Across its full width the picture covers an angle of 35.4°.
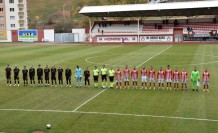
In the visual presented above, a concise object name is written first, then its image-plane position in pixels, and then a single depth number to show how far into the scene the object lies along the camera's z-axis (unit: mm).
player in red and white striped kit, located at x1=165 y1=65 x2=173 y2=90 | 20641
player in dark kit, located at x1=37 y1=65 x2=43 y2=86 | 22312
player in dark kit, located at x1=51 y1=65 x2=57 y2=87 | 21891
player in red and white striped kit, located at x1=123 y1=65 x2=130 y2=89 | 21078
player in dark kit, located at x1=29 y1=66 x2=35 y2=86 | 22375
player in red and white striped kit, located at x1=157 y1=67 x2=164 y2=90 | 20734
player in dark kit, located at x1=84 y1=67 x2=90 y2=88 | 21473
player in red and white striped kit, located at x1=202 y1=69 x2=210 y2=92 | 19844
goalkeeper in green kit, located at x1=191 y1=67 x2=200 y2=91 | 19859
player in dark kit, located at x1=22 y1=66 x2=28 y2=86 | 22325
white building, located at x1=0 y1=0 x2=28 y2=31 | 94250
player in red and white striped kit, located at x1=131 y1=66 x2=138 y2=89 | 21094
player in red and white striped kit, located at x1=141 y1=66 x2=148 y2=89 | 20859
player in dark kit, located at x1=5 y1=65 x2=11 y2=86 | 22750
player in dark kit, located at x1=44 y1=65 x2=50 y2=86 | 22141
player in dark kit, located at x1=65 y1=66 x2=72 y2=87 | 21630
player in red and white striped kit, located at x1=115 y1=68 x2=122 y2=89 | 21109
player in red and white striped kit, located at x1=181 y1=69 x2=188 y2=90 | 20312
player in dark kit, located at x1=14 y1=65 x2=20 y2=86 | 22422
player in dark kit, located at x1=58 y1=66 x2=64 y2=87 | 21925
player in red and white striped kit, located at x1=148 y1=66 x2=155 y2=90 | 20922
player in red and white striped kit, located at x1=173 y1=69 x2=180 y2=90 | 20620
